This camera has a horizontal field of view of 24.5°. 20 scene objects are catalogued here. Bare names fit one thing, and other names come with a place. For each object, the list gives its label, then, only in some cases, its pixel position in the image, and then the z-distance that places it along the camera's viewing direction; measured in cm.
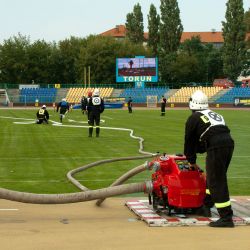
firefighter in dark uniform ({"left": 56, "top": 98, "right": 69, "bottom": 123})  3331
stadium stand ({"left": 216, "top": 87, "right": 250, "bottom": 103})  7947
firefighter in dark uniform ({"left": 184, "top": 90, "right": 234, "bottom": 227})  729
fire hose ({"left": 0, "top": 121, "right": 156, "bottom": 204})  746
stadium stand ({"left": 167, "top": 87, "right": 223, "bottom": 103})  8088
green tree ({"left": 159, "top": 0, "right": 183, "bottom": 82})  9544
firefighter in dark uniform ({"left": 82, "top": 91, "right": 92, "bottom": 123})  4100
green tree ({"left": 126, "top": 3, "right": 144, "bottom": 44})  11062
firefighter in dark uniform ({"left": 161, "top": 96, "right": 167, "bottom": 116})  4503
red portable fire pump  746
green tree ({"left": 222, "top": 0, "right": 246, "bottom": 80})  8688
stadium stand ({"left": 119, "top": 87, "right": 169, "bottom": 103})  8035
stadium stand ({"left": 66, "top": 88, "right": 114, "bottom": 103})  8228
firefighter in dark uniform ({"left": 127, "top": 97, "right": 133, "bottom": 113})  5203
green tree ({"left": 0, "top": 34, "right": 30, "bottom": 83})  9544
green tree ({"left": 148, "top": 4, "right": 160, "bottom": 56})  10294
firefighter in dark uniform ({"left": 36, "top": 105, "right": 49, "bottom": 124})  3303
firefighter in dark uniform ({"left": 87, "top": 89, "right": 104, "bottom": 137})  2238
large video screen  7644
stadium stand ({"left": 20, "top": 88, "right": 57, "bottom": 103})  8144
